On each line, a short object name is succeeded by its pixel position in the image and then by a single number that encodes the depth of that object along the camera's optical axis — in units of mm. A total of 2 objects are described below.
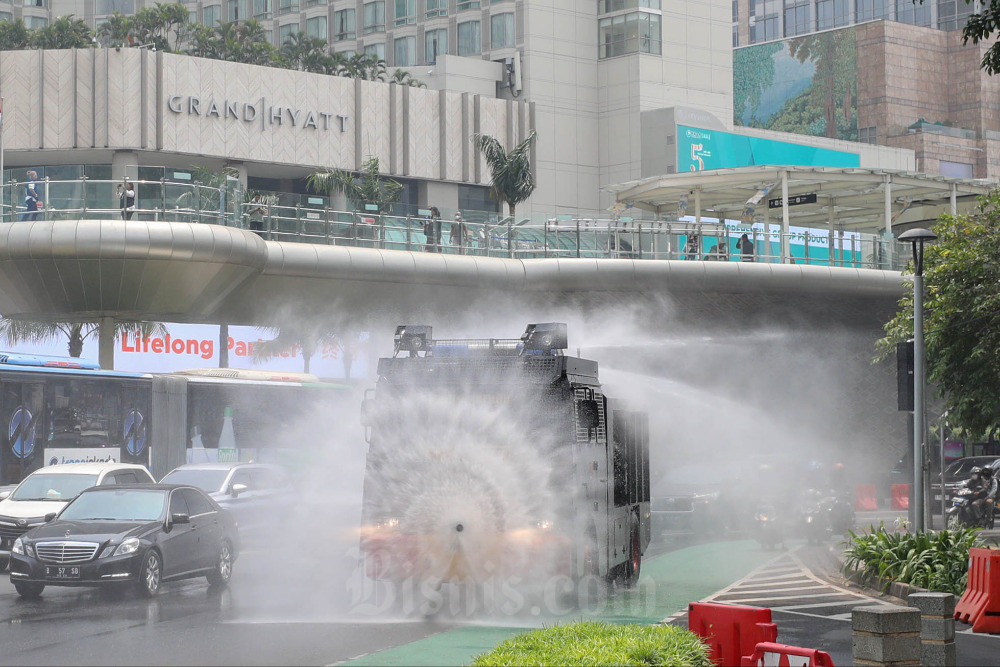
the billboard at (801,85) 101750
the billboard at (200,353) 55250
